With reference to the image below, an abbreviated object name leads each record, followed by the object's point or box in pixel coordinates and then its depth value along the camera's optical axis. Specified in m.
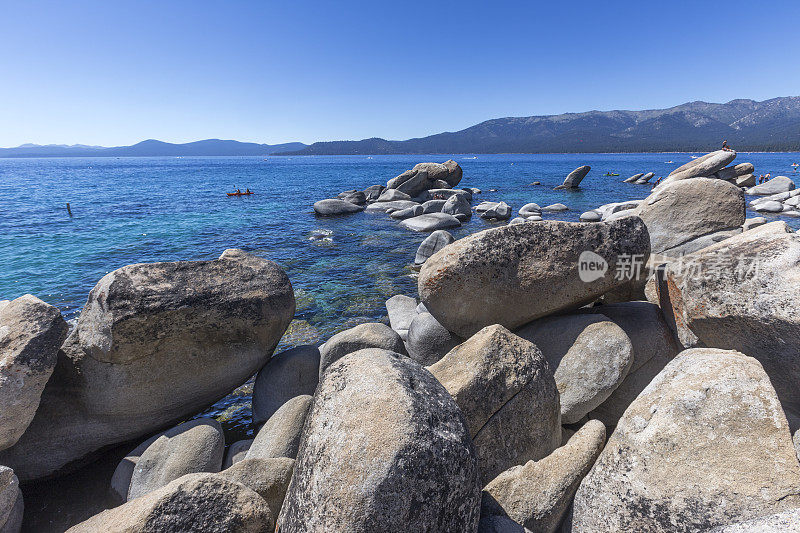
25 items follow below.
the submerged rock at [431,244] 16.91
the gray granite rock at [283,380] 7.27
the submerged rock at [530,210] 30.02
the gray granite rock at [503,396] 4.41
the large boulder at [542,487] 3.68
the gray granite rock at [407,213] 30.23
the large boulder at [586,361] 5.32
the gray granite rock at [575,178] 52.03
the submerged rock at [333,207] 32.34
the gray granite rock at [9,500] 4.43
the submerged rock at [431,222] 25.44
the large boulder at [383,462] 2.49
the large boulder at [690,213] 9.09
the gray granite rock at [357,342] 7.35
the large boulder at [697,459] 2.96
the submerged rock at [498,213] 29.73
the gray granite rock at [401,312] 10.41
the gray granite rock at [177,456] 5.62
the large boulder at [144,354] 6.06
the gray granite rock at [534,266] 5.93
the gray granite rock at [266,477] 4.29
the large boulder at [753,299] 4.06
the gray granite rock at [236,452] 6.08
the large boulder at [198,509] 3.20
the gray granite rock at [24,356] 5.03
